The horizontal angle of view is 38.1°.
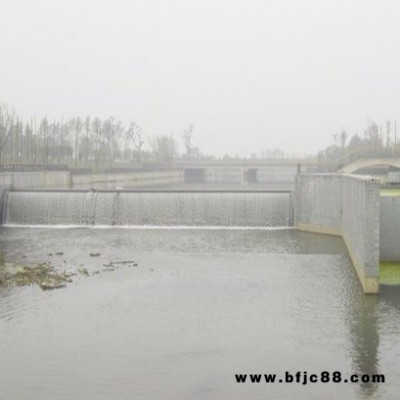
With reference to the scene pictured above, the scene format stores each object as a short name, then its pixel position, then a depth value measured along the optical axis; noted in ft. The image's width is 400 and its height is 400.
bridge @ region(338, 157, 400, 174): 156.32
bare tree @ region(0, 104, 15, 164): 157.76
